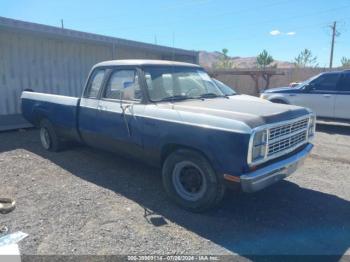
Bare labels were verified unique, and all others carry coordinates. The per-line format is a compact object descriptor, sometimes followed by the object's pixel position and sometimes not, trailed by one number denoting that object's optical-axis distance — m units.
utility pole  44.43
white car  9.69
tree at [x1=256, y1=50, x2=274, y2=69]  52.03
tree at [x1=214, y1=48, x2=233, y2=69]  58.05
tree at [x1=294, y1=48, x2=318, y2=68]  53.84
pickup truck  3.55
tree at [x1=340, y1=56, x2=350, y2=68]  48.85
